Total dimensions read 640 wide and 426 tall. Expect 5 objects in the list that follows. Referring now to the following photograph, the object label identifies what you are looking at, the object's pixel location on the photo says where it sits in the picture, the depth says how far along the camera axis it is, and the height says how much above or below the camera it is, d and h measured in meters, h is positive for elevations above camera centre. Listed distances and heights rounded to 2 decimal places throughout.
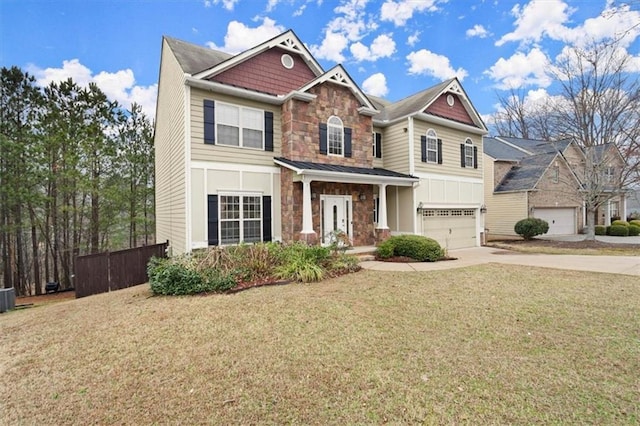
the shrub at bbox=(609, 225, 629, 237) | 21.61 -1.49
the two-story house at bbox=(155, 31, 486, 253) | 10.14 +2.52
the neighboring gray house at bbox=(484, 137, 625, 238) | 20.11 +1.59
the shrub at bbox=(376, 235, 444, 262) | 10.98 -1.25
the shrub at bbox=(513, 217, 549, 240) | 17.75 -0.90
